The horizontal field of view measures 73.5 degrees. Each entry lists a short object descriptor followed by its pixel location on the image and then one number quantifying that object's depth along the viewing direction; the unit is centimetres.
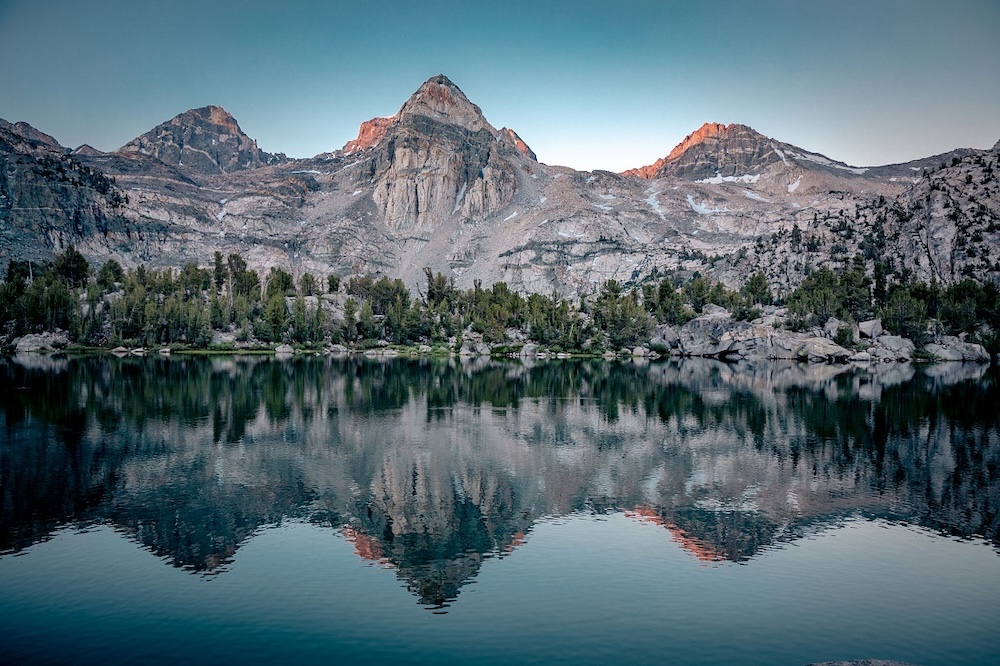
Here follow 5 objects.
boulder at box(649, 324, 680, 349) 14812
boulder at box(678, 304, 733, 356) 14225
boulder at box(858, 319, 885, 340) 13038
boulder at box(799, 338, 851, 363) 12544
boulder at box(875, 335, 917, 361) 12538
